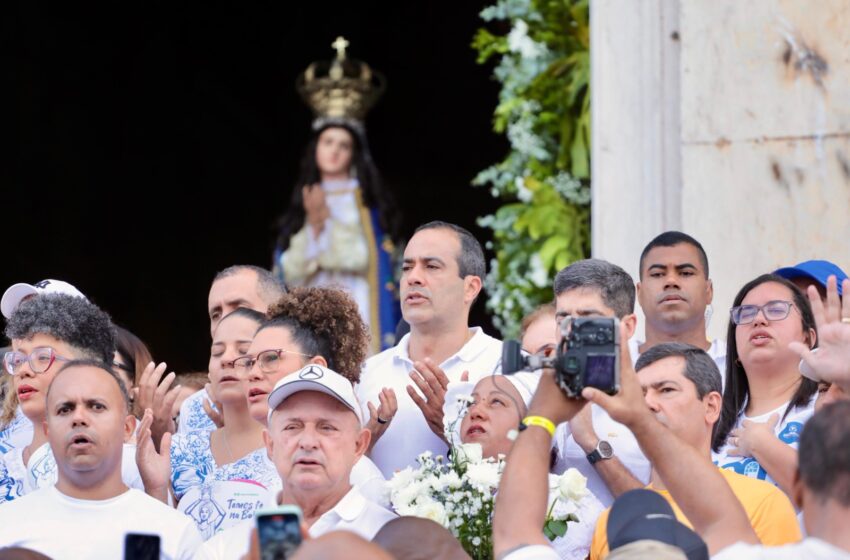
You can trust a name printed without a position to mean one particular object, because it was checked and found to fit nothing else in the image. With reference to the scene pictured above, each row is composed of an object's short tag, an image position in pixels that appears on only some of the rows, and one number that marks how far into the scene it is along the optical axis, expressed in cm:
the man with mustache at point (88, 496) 995
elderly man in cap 1002
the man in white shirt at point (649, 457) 770
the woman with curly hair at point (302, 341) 1184
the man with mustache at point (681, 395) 1046
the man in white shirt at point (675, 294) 1302
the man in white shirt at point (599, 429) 1127
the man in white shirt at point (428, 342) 1211
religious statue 2433
